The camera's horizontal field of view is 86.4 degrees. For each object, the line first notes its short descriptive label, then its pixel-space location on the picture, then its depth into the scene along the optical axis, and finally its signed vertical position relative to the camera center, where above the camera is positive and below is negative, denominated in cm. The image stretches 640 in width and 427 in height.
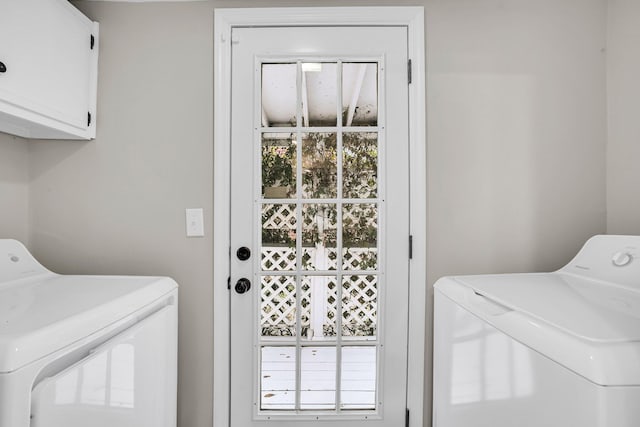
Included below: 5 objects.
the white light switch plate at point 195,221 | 154 -3
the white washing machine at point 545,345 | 65 -30
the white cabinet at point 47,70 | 112 +54
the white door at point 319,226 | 153 -5
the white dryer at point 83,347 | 70 -35
